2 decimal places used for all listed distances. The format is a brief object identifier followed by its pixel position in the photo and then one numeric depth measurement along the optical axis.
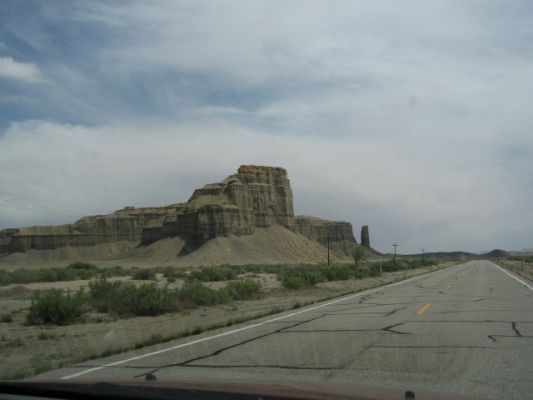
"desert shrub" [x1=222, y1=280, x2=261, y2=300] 24.37
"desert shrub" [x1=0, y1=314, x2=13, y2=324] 16.70
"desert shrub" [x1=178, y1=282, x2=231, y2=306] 20.93
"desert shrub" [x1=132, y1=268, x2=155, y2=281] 45.38
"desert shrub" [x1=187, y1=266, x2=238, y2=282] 42.75
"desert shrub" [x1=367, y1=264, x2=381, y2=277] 52.24
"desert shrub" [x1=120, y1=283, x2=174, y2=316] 18.05
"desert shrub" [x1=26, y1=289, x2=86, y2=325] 16.03
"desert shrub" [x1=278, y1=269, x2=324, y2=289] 31.30
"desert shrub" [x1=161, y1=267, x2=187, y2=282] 44.56
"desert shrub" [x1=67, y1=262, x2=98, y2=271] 65.74
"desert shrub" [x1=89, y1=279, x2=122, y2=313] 18.47
